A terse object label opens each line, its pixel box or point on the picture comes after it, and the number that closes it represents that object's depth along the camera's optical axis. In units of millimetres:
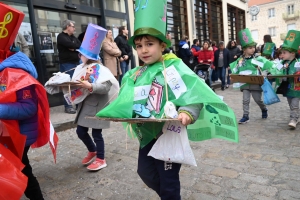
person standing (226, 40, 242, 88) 10828
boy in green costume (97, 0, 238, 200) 1729
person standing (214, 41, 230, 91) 10273
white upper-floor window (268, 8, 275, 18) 43628
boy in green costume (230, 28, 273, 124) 4836
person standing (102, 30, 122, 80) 6344
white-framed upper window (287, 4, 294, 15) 42156
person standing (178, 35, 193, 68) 9578
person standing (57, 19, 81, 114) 5562
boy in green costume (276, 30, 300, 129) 4484
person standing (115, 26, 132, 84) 7271
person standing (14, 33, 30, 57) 5055
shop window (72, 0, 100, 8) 7306
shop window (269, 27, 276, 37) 44156
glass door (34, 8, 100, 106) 6402
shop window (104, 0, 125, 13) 8383
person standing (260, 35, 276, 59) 8435
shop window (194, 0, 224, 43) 14164
